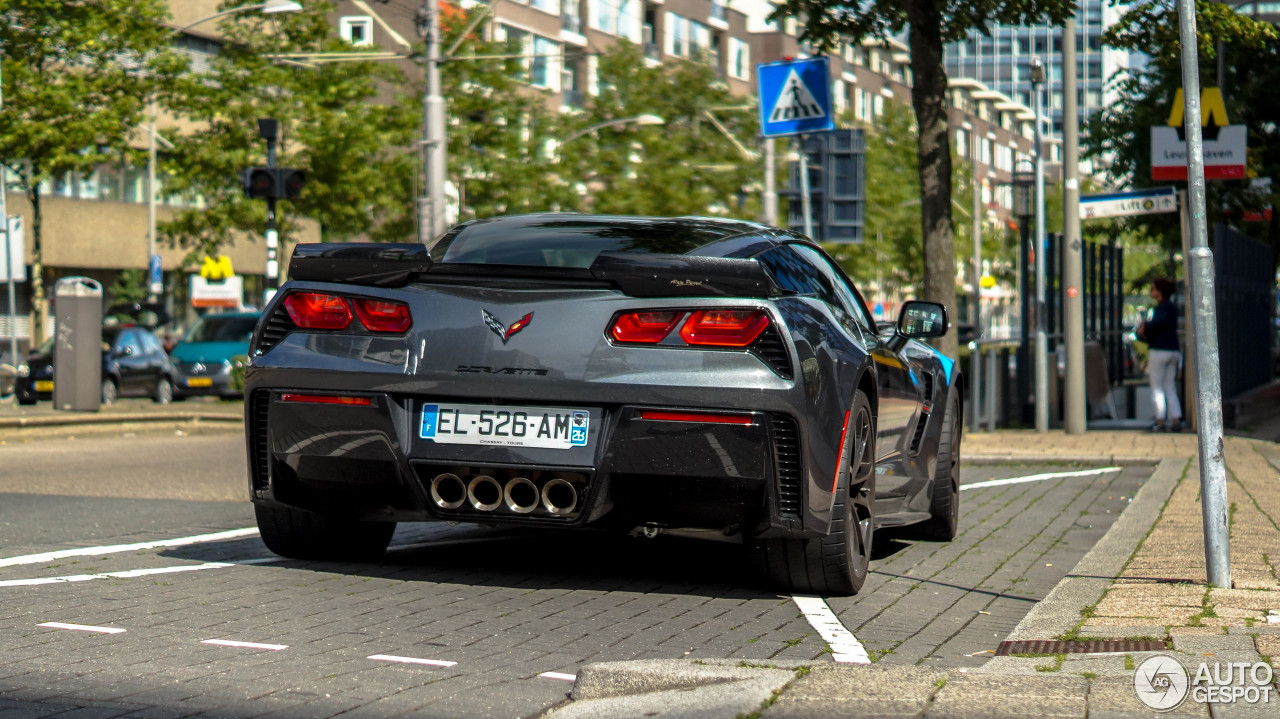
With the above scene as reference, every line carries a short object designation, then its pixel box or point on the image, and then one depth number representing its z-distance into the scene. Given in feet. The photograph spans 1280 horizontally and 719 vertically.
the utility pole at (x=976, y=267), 56.08
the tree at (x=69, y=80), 100.42
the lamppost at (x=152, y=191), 107.86
